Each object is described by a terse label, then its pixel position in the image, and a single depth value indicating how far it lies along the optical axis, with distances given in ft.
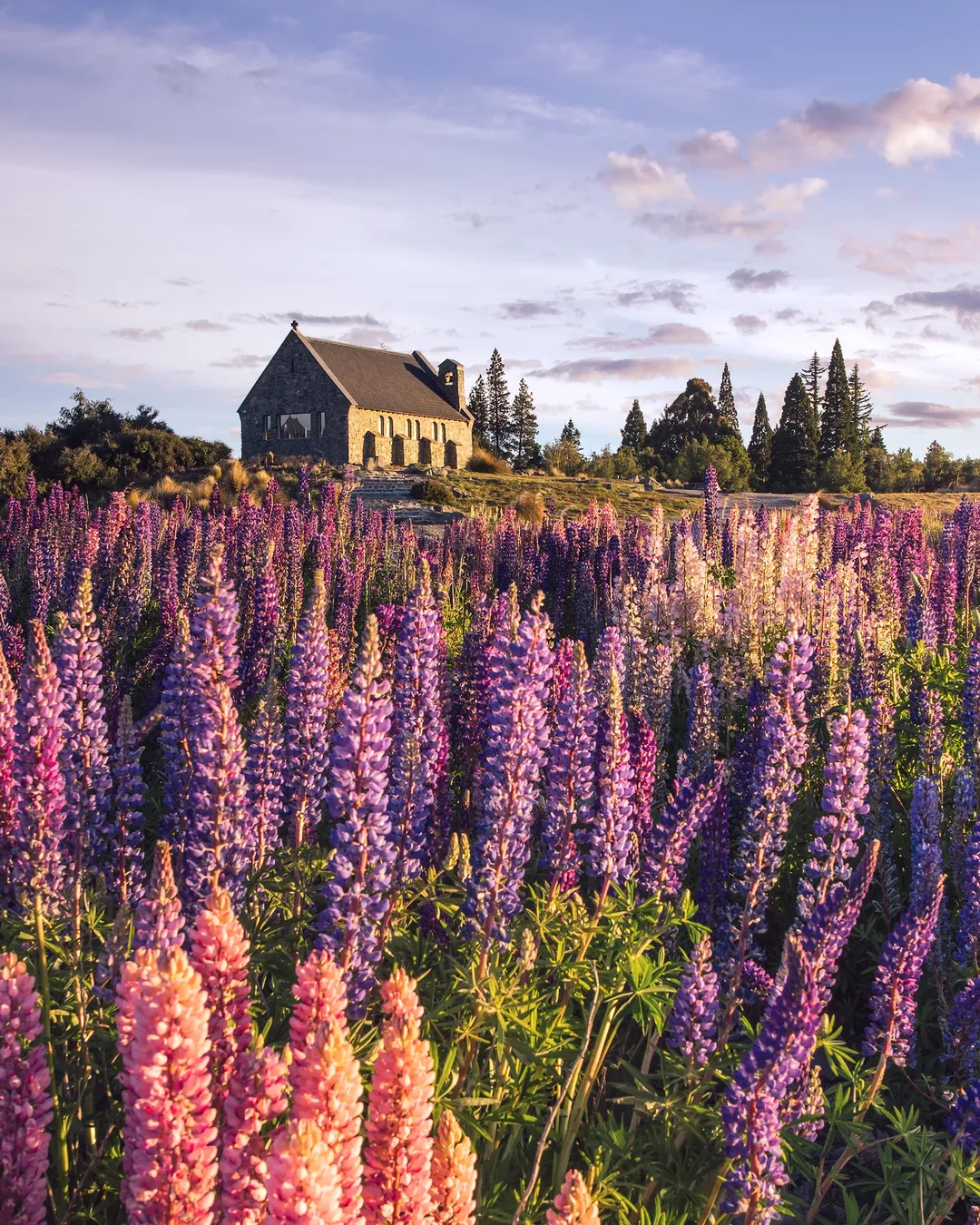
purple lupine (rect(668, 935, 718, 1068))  8.85
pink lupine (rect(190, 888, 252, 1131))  5.54
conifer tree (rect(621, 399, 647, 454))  302.66
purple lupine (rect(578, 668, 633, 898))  10.56
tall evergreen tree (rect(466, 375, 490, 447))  309.42
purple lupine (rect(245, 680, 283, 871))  12.04
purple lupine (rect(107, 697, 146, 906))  11.50
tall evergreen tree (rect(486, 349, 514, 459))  309.83
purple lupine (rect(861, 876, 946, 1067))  9.37
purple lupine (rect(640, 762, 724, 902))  11.48
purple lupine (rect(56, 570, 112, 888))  10.98
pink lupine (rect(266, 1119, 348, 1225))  3.90
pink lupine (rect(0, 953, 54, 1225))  5.38
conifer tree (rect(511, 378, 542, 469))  307.99
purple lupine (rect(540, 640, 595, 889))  10.70
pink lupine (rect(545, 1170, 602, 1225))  4.28
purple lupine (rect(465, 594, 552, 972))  9.82
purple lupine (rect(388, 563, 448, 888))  10.43
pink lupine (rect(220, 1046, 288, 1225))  4.82
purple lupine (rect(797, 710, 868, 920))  10.77
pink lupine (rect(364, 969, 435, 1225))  4.63
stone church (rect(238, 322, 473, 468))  178.81
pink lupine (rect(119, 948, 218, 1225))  4.52
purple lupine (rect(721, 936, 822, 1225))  7.09
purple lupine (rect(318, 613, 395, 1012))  8.69
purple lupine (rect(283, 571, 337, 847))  12.46
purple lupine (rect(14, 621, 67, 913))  9.42
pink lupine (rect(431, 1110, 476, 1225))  4.77
